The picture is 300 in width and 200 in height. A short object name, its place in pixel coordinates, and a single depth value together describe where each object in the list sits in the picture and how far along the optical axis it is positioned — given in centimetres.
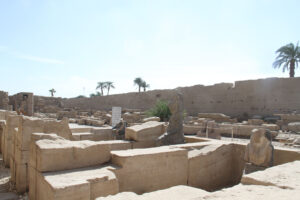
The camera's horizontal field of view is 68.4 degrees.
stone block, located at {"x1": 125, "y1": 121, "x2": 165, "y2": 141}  554
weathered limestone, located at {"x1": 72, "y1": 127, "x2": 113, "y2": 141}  664
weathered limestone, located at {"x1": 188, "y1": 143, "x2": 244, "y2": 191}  462
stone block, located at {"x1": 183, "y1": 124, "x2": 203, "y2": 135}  1094
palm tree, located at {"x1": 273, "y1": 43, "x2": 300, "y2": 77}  2011
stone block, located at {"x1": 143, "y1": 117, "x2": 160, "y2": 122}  1180
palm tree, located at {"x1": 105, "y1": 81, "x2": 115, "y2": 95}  5681
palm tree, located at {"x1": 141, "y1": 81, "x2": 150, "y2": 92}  4616
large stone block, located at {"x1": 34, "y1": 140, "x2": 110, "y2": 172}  306
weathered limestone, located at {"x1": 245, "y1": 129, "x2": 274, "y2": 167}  425
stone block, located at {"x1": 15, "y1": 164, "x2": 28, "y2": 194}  436
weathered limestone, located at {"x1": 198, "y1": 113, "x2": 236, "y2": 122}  1641
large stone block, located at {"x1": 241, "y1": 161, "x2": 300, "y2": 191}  217
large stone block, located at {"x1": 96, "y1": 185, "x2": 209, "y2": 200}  211
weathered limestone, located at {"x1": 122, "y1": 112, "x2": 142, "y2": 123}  1792
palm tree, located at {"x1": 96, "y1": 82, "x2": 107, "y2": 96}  5746
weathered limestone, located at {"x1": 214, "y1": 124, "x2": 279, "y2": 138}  1085
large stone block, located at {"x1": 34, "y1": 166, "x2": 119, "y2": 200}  247
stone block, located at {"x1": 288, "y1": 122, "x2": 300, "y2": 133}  1122
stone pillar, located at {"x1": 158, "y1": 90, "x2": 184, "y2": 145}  594
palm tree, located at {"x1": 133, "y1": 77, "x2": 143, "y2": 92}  4608
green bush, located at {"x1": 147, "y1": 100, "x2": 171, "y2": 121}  1397
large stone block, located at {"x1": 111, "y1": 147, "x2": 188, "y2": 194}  349
